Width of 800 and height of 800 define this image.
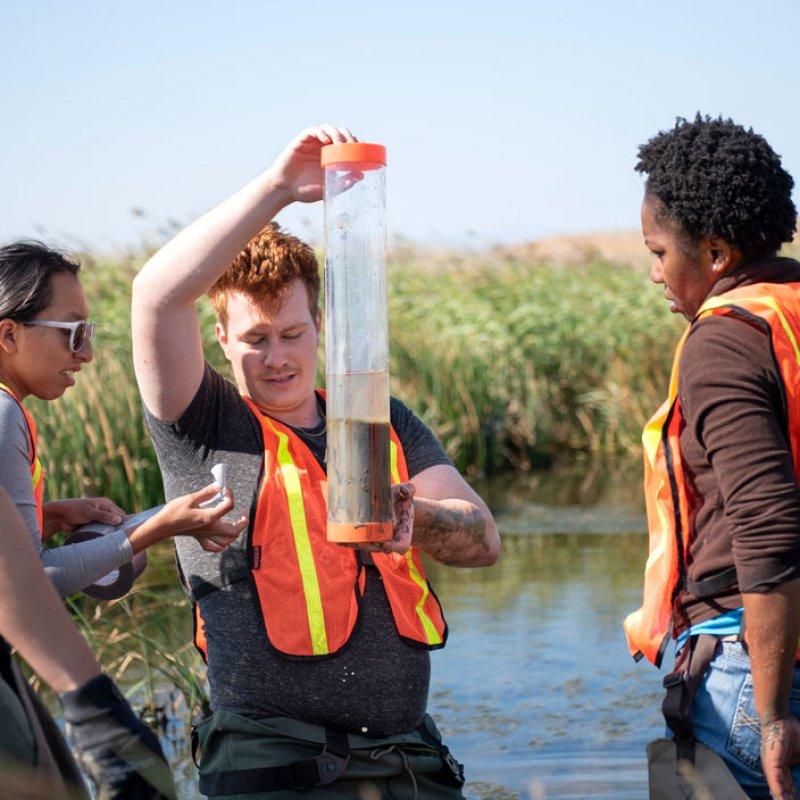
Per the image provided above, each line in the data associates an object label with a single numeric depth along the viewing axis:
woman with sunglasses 2.86
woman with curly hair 2.60
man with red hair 2.93
